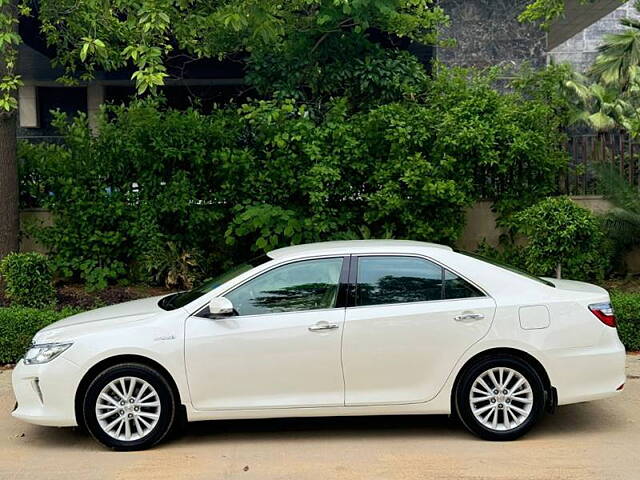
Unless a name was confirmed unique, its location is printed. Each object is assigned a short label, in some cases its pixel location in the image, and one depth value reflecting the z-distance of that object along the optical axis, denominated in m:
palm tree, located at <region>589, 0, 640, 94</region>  19.42
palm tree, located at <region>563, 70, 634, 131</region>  23.78
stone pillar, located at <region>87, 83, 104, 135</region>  20.66
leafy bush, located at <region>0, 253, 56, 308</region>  9.06
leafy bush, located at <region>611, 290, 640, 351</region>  8.66
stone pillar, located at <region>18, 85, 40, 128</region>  20.31
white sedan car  5.72
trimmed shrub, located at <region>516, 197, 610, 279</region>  9.58
